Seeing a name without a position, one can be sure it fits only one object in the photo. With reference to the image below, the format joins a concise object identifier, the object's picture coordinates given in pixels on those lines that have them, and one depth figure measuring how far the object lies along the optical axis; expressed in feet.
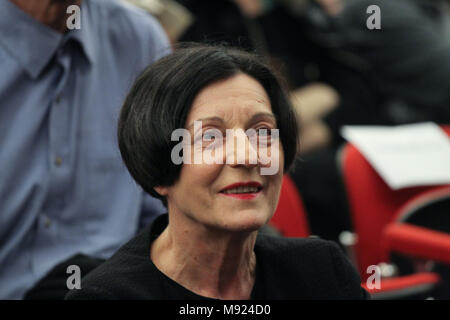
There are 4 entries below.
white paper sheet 11.33
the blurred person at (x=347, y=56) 16.29
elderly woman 8.99
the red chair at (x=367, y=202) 11.35
